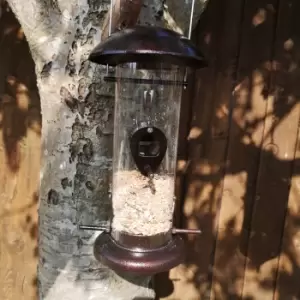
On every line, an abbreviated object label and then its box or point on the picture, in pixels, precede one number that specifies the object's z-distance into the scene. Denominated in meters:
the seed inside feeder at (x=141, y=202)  0.35
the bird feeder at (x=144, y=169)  0.33
